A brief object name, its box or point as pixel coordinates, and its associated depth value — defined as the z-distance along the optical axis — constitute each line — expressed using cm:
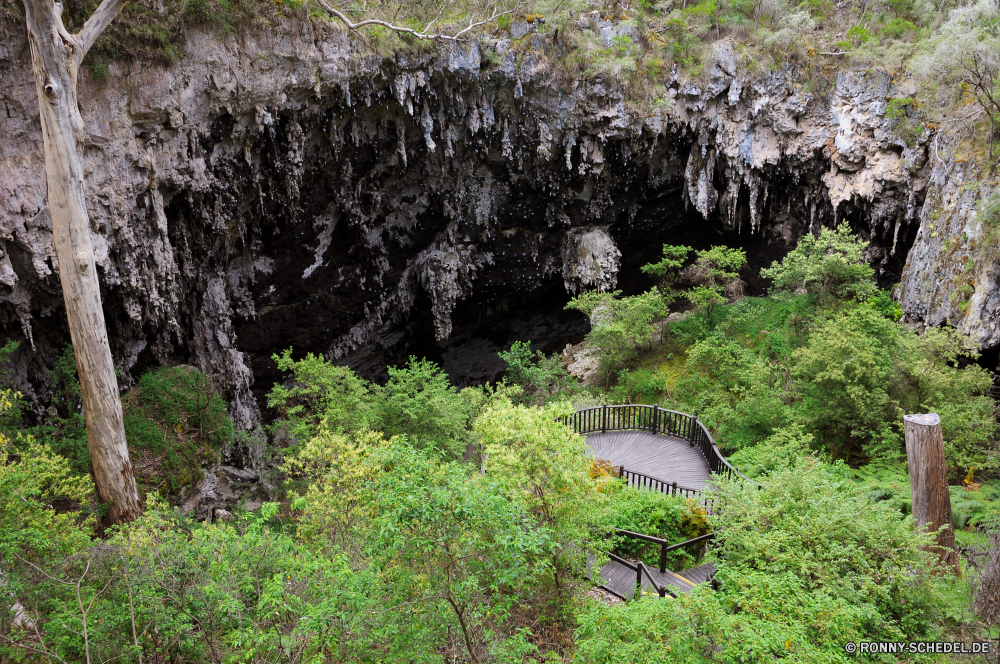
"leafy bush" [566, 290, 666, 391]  1939
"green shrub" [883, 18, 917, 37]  1948
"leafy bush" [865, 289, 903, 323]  1711
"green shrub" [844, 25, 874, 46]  1922
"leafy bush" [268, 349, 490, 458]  1298
